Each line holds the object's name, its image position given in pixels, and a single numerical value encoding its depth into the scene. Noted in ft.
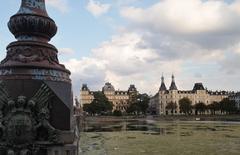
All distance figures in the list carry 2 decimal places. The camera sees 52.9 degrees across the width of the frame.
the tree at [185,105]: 326.42
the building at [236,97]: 370.56
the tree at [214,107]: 304.69
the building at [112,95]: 392.74
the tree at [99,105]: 288.19
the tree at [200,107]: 314.25
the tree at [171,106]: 349.88
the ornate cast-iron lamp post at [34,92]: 13.99
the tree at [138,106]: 315.41
